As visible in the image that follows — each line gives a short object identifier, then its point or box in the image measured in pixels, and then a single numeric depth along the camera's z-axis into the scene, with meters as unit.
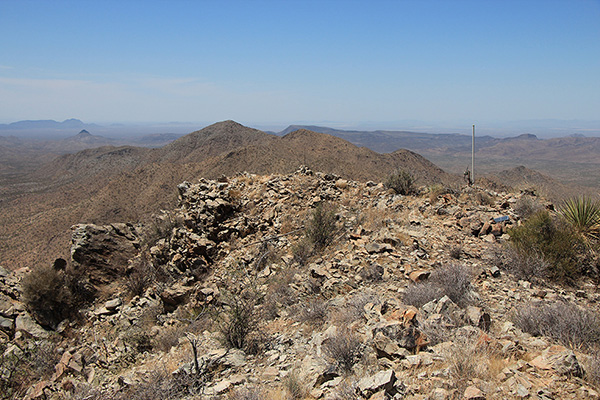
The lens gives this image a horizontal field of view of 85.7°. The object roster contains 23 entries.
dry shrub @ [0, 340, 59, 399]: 6.51
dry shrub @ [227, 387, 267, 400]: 3.66
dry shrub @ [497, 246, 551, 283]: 5.66
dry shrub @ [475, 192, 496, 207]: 9.29
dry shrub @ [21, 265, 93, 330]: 10.02
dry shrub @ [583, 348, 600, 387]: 2.98
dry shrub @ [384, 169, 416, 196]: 10.94
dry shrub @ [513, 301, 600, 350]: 3.71
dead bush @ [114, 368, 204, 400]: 4.26
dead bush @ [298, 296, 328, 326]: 5.38
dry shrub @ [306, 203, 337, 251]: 8.63
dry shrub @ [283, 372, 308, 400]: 3.67
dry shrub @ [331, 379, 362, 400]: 3.29
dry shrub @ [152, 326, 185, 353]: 6.56
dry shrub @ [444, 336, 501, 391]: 3.19
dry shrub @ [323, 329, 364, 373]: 3.96
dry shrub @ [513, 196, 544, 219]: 7.99
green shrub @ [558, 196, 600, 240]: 6.50
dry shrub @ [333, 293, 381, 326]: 4.85
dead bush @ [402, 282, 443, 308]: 4.88
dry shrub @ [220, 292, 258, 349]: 5.29
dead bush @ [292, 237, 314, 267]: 8.21
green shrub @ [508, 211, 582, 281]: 5.70
